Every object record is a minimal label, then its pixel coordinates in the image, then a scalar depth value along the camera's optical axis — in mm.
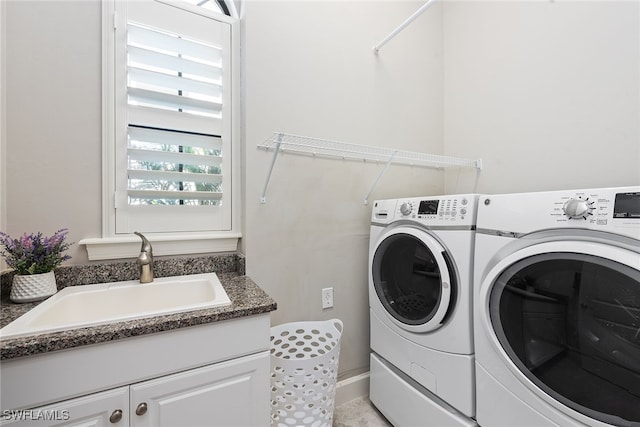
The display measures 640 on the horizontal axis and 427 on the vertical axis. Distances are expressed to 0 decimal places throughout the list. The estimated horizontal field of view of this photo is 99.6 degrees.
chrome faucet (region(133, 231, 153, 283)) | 1250
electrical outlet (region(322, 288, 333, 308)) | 1659
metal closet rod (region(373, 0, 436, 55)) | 1407
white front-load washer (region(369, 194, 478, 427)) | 1131
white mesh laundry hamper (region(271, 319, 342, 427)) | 1230
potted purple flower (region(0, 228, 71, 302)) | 1032
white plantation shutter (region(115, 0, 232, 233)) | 1337
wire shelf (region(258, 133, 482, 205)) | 1512
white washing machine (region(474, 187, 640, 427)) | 749
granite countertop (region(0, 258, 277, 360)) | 728
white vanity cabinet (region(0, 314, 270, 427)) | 750
